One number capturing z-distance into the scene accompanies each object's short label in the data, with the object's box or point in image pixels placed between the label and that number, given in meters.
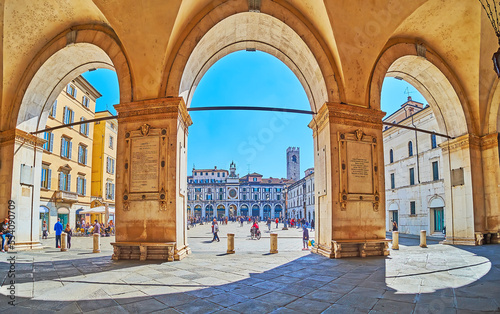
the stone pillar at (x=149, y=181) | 10.36
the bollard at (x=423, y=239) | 14.02
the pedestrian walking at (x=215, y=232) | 22.76
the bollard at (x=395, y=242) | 13.12
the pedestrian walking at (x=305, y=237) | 17.19
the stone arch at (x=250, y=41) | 11.54
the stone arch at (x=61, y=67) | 11.73
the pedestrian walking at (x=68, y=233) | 15.95
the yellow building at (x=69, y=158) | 26.36
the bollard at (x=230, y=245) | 12.45
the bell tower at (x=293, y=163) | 140.88
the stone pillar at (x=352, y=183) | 11.13
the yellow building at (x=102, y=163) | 35.34
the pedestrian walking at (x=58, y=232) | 16.19
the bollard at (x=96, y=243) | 12.89
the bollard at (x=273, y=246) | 12.41
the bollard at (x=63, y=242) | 13.89
